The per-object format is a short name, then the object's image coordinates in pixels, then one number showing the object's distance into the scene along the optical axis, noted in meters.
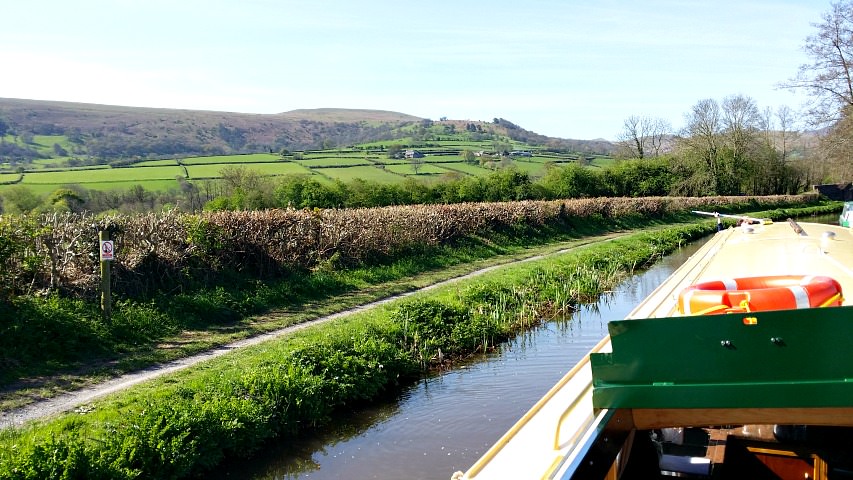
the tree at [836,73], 29.98
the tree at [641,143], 75.06
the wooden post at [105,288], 11.40
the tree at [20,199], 24.48
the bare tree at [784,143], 64.12
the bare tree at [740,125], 57.66
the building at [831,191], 62.90
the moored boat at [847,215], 20.59
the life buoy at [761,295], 4.69
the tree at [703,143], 57.09
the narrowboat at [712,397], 4.09
